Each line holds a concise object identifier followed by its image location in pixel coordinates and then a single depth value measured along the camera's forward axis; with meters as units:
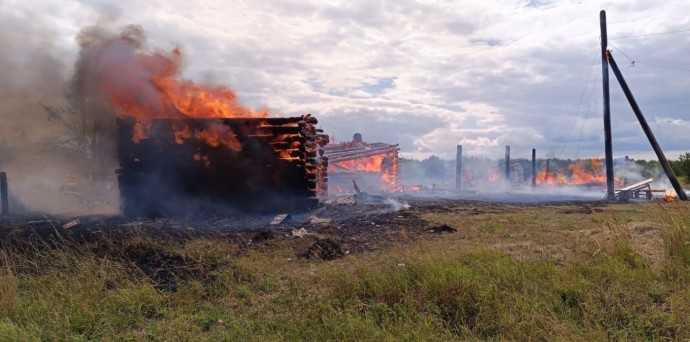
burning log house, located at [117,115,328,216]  15.70
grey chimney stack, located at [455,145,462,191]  37.69
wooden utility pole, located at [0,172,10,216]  16.29
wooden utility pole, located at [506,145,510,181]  40.59
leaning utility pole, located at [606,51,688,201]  19.02
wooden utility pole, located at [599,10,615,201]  21.16
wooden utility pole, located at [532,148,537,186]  39.61
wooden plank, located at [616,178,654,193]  24.58
